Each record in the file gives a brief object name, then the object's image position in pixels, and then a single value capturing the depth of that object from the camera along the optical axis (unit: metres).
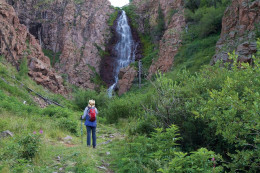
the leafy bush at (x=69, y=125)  9.25
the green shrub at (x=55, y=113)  11.48
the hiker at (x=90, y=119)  6.91
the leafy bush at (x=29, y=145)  4.88
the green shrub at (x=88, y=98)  20.88
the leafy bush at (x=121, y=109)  13.77
